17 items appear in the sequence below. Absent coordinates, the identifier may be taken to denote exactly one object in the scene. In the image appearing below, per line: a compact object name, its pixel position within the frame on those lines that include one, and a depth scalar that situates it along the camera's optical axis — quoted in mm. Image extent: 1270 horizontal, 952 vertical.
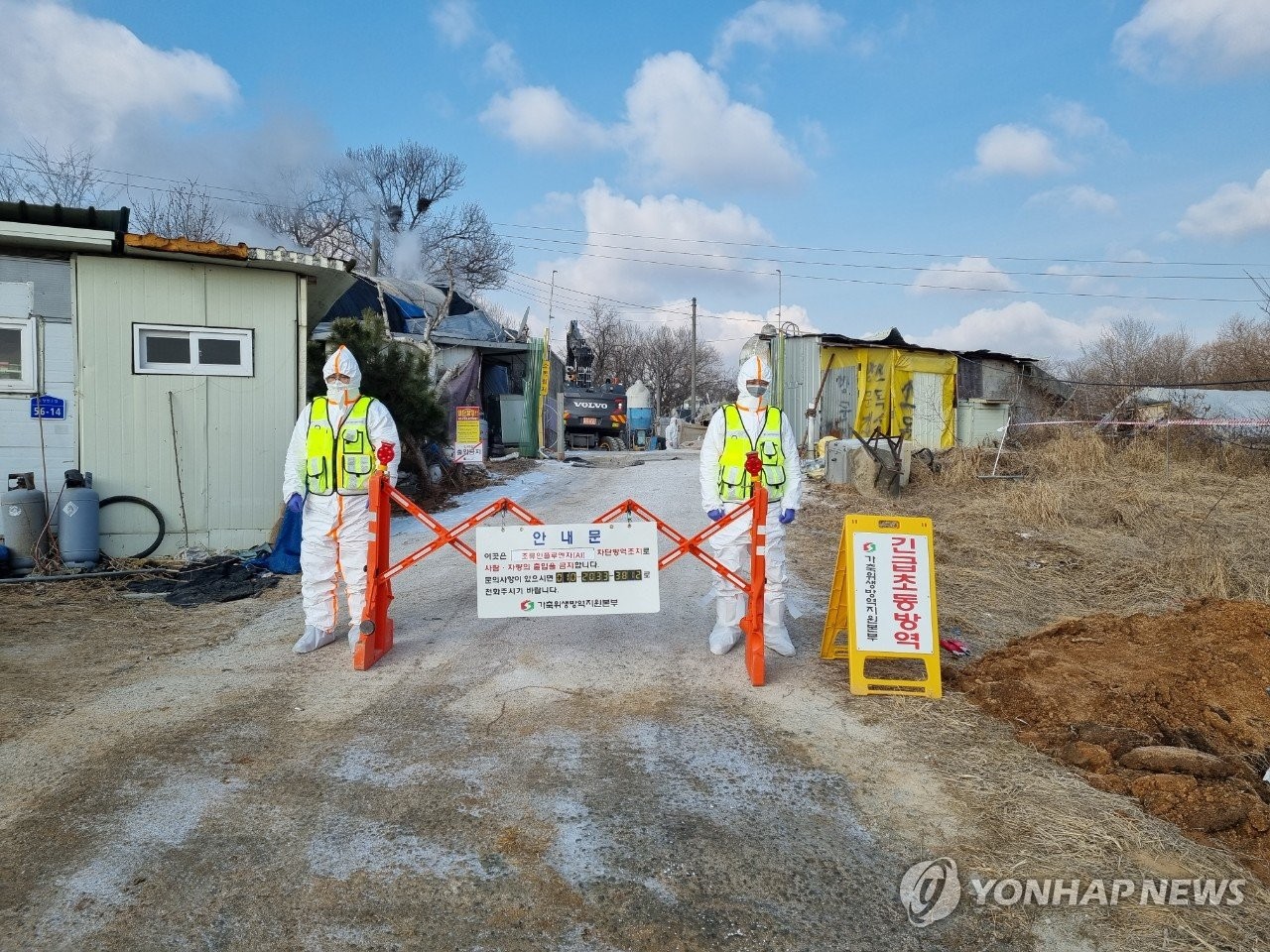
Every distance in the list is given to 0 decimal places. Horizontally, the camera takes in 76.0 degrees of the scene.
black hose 8555
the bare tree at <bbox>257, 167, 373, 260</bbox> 36719
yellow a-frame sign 4875
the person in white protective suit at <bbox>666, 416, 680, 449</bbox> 30953
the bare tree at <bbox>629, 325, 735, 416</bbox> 60469
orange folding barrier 5180
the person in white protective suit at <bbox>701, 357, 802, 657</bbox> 5559
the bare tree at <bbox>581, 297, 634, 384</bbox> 57100
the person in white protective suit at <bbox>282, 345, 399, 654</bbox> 5555
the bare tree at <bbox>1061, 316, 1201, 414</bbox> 18625
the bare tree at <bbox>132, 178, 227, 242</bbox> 25562
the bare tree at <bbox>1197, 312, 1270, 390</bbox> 21602
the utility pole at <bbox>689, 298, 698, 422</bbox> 47531
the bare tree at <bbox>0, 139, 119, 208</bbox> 22412
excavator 27734
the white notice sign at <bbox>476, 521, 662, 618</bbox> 5109
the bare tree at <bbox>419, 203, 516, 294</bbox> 42953
